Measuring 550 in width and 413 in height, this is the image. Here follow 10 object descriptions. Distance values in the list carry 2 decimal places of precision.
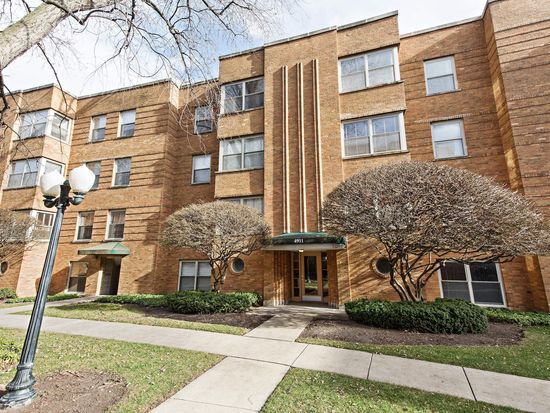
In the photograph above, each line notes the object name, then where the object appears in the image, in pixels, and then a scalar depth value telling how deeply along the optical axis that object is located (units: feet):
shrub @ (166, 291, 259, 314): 35.45
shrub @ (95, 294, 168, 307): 41.75
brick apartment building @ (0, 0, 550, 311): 39.22
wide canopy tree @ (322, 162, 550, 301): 25.54
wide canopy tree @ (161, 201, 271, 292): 35.99
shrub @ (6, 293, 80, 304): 48.45
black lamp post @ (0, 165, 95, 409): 13.20
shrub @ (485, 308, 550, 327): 30.04
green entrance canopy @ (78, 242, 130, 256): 51.03
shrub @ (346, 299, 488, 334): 25.95
